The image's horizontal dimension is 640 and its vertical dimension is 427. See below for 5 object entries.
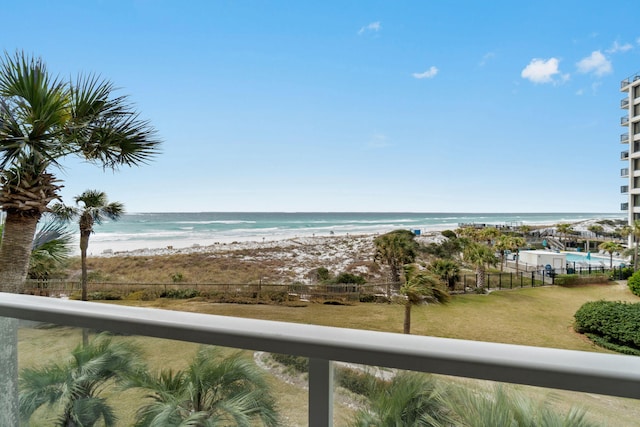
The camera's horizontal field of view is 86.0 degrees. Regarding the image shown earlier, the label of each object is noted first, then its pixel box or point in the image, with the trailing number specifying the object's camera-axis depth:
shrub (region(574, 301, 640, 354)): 9.34
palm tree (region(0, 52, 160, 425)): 3.00
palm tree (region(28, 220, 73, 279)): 4.25
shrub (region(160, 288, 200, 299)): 12.48
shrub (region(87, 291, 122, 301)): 11.65
